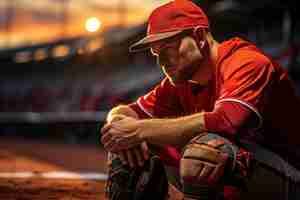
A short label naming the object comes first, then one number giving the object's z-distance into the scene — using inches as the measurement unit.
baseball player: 187.6
